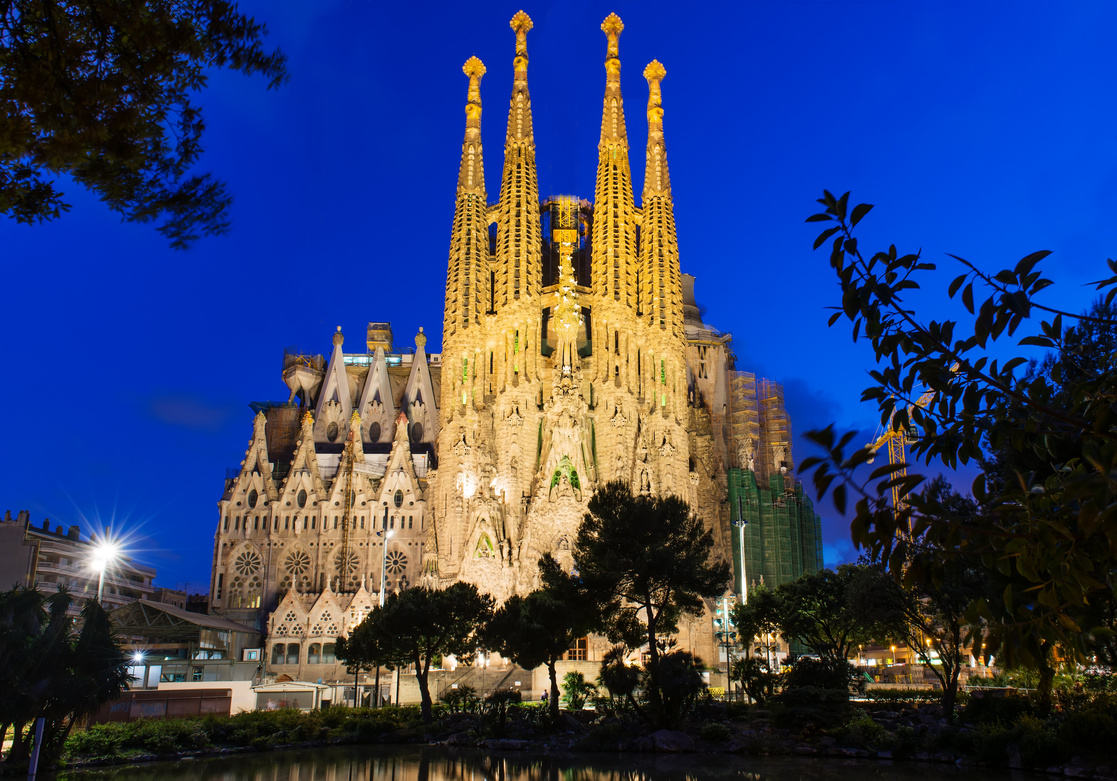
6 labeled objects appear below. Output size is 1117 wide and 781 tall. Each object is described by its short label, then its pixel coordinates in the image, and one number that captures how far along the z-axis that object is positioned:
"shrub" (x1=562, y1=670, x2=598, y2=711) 31.95
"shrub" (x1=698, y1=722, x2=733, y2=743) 23.92
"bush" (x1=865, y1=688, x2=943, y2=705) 33.47
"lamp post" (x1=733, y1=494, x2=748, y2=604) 43.05
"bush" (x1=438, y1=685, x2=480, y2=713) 30.76
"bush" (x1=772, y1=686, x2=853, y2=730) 24.09
